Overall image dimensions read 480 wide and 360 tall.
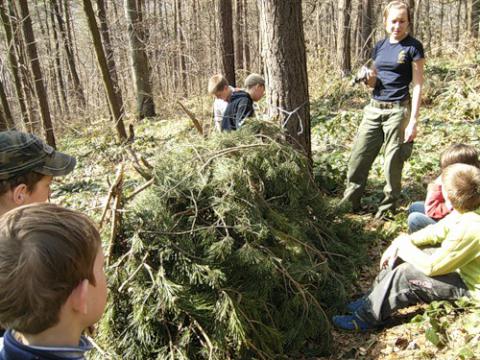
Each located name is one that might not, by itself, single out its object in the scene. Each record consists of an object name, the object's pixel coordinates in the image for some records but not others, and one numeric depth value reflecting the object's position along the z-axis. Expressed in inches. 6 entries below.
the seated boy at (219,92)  186.5
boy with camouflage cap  79.0
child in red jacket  125.6
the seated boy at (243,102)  164.6
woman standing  147.7
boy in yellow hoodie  99.2
